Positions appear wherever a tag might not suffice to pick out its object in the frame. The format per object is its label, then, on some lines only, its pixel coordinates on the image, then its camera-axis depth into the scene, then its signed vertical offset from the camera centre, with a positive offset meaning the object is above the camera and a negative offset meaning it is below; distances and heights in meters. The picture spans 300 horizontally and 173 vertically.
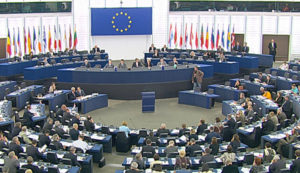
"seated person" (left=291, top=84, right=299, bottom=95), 22.34 -2.58
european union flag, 36.62 +1.80
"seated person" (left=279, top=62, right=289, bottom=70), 27.84 -1.63
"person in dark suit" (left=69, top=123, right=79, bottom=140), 16.55 -3.59
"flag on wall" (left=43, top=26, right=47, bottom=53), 33.15 -0.02
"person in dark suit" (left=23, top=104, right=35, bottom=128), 19.06 -3.48
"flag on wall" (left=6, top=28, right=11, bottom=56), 30.72 -0.46
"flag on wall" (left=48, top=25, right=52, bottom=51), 33.15 +0.09
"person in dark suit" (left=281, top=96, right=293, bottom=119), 20.21 -3.14
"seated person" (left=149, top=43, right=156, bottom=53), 33.84 -0.65
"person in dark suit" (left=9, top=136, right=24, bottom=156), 14.67 -3.68
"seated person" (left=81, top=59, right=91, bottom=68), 27.71 -1.59
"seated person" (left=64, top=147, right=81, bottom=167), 13.99 -3.80
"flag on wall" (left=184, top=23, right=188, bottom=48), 35.68 +0.34
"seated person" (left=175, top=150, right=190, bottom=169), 13.33 -3.80
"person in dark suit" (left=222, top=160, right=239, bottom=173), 12.46 -3.74
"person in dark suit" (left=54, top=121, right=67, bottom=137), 16.73 -3.53
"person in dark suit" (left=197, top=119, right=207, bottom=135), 17.31 -3.52
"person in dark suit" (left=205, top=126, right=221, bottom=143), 16.14 -3.60
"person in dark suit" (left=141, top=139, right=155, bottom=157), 14.63 -3.73
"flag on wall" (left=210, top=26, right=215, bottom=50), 34.47 +0.01
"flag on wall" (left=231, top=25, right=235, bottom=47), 34.51 +0.13
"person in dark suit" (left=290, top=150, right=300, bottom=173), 12.77 -3.78
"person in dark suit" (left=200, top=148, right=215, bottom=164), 13.66 -3.75
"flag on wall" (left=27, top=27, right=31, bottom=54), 31.97 -0.10
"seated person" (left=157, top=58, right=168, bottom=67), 27.72 -1.48
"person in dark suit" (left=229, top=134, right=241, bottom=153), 15.02 -3.65
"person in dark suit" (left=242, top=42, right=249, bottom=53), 32.56 -0.60
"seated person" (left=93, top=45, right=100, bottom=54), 33.34 -0.72
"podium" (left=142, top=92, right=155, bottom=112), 23.55 -3.35
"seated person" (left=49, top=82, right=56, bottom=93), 23.73 -2.65
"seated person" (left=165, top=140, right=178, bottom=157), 14.60 -3.72
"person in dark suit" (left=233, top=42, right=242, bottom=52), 33.25 -0.54
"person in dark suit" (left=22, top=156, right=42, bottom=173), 13.03 -3.86
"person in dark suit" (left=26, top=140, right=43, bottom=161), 14.41 -3.75
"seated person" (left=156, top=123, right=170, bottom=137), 16.98 -3.61
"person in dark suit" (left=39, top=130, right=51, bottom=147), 15.67 -3.67
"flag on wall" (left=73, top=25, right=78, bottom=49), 34.56 +0.10
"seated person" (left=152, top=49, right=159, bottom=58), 32.44 -1.00
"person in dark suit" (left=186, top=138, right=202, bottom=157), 14.72 -3.71
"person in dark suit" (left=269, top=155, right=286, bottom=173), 12.68 -3.71
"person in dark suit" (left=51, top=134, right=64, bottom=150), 15.16 -3.66
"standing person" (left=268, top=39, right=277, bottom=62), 34.25 -0.47
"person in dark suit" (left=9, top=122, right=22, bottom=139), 16.52 -3.50
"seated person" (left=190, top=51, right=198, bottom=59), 30.66 -1.02
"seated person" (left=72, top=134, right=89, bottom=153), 15.16 -3.69
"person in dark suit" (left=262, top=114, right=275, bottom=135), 17.39 -3.48
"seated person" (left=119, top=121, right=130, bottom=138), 17.56 -3.65
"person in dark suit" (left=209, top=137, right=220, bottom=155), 14.80 -3.67
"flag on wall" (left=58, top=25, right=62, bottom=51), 33.94 +0.06
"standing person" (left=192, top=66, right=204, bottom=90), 26.06 -2.21
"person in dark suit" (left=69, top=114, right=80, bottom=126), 18.17 -3.40
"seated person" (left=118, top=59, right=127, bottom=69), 27.50 -1.60
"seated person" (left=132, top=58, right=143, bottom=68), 27.66 -1.52
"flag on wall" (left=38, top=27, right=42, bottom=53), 32.53 -0.10
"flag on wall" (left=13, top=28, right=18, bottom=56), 31.57 -0.33
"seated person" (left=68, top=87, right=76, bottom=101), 23.41 -3.05
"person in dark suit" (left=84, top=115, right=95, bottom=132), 17.71 -3.51
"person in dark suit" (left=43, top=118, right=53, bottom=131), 17.12 -3.45
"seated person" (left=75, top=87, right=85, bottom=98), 23.66 -2.92
